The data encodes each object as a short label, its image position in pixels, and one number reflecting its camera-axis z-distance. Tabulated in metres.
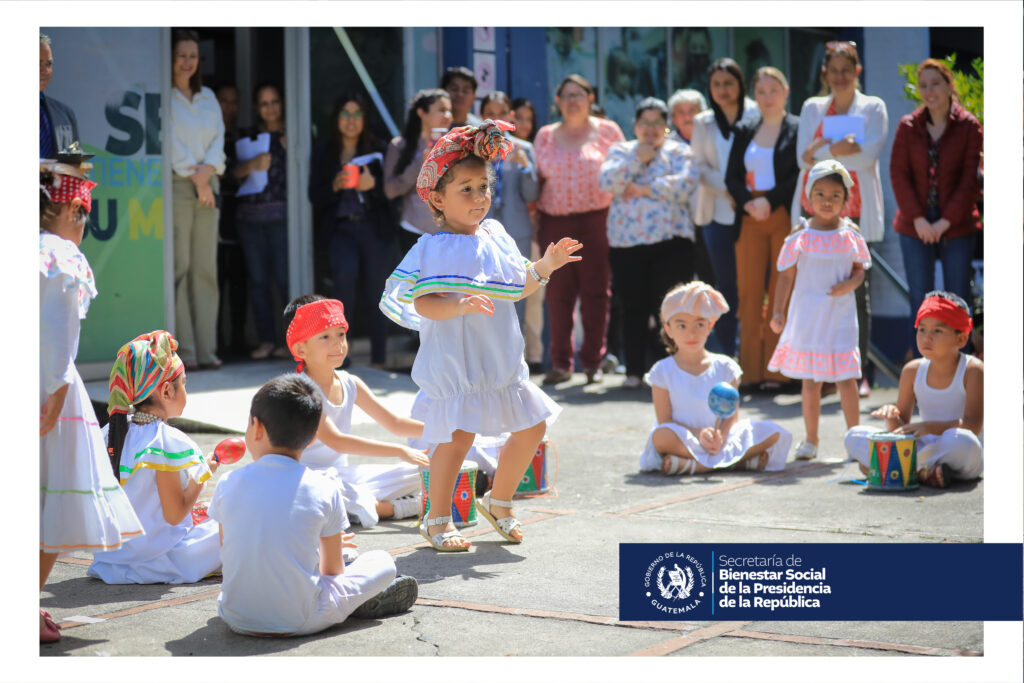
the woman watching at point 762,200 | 8.30
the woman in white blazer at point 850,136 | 8.01
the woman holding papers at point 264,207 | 9.34
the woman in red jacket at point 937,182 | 7.66
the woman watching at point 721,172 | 8.55
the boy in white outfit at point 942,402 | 5.57
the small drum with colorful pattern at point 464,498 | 4.98
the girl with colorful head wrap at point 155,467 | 4.12
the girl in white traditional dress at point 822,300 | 6.53
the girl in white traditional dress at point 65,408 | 3.33
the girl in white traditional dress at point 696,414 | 6.12
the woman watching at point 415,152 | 8.41
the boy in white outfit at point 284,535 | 3.48
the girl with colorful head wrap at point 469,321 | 4.45
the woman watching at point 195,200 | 8.48
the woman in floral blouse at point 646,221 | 8.47
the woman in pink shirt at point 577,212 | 8.79
